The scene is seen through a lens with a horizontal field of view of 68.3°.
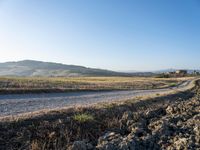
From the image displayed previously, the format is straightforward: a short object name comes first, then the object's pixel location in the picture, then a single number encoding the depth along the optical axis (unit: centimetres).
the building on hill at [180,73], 9360
